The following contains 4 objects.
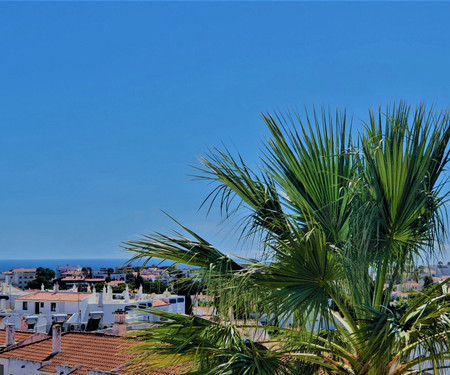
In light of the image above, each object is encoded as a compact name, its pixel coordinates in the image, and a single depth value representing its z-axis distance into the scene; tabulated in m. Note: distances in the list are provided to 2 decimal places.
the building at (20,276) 163.25
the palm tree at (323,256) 5.38
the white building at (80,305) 48.25
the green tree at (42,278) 130.75
